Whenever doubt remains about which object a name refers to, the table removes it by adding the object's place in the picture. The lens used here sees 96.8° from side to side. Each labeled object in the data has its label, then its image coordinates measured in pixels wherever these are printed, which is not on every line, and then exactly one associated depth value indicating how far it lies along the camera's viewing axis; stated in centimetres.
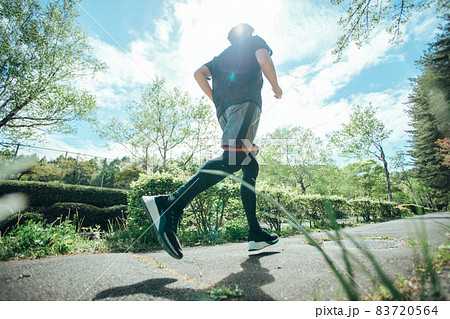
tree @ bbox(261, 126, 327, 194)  2523
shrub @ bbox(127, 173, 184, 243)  396
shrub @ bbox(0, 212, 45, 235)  573
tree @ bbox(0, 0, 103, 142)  995
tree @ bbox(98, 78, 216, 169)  2027
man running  167
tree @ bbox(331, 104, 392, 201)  2080
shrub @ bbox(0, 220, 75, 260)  230
